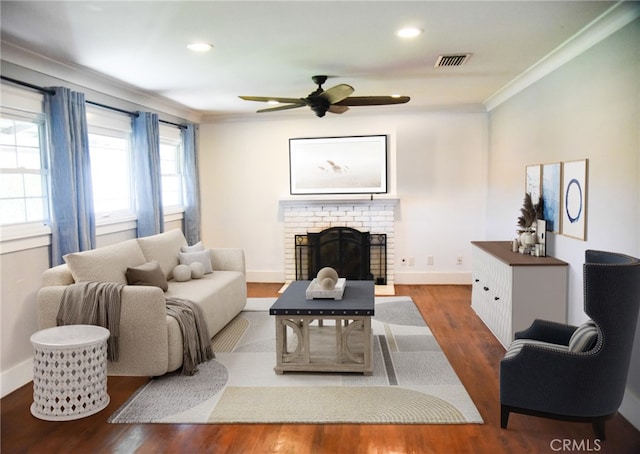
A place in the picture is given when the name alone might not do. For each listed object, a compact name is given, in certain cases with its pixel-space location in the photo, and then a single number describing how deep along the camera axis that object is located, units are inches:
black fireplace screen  256.1
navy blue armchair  91.6
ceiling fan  153.0
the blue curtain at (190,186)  251.9
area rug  112.2
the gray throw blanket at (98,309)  129.8
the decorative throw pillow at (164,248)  178.9
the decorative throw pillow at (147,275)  153.6
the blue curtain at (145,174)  202.2
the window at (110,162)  181.6
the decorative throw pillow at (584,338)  96.7
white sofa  130.7
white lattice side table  111.7
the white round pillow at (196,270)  186.9
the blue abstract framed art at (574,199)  132.7
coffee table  134.3
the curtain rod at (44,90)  135.1
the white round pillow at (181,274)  182.2
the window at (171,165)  238.8
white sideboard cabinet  143.7
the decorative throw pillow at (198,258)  192.1
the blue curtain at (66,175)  150.9
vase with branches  162.9
